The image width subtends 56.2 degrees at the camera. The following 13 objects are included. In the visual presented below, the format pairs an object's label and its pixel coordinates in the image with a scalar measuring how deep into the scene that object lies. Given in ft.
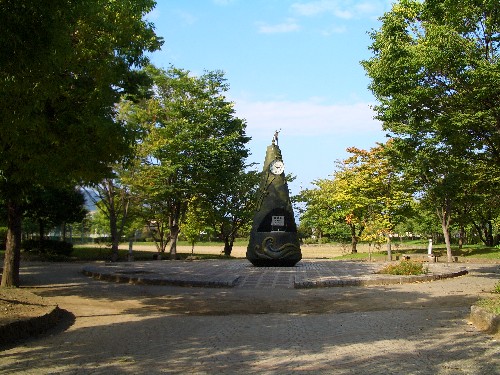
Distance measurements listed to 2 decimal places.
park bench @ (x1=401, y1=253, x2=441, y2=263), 87.10
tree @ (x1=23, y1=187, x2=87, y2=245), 86.07
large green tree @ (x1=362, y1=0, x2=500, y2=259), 40.65
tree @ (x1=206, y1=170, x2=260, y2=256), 109.81
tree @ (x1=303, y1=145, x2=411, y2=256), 101.55
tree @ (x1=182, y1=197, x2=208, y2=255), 108.78
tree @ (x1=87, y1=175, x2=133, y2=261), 93.97
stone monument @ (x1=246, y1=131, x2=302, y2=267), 67.46
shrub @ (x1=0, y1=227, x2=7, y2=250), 106.32
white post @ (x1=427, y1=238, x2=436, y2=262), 86.43
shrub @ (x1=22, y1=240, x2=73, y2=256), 97.04
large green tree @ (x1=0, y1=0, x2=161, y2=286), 18.76
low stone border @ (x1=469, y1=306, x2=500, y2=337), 24.05
